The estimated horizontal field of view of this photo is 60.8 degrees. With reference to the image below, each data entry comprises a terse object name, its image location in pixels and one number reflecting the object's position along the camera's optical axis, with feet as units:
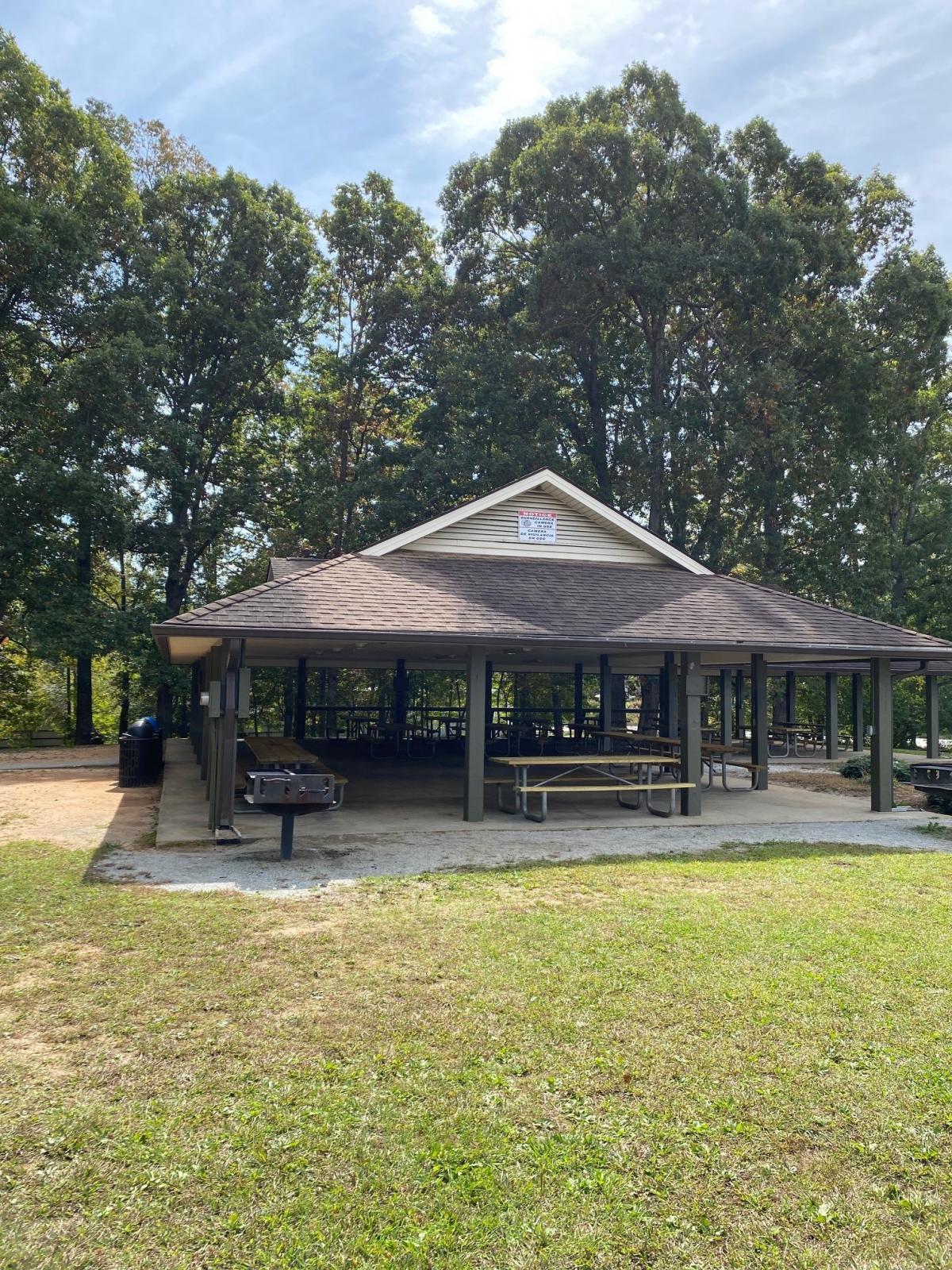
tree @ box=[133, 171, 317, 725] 83.61
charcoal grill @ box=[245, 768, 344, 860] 24.72
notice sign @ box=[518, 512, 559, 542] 43.65
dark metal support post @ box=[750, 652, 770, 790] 47.06
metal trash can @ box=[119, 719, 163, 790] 46.16
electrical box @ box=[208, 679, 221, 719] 30.91
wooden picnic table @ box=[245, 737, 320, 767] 32.01
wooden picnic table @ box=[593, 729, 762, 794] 39.75
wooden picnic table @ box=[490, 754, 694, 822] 35.01
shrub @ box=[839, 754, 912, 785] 54.65
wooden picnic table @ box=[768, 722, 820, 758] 75.46
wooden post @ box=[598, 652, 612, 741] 55.62
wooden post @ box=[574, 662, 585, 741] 66.12
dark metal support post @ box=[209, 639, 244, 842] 29.32
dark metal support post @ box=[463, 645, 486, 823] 33.53
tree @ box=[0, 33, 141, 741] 71.67
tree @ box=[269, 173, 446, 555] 90.38
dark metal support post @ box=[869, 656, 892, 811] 39.78
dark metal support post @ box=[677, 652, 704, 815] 36.65
